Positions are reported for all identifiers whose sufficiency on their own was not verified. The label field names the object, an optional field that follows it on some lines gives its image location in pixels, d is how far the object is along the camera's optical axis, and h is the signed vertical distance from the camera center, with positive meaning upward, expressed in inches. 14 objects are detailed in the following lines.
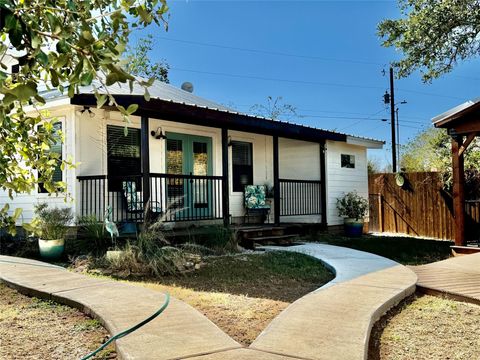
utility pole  872.3 +155.2
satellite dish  558.3 +148.3
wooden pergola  312.7 +42.0
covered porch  301.9 +15.6
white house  317.7 +38.0
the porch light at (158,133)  370.8 +58.0
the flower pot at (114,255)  234.5 -30.5
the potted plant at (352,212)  456.4 -17.7
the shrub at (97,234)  277.1 -22.1
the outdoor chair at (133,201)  322.0 -0.7
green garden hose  110.2 -37.8
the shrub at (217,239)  309.6 -29.8
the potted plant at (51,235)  281.7 -22.9
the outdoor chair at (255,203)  435.5 -5.6
